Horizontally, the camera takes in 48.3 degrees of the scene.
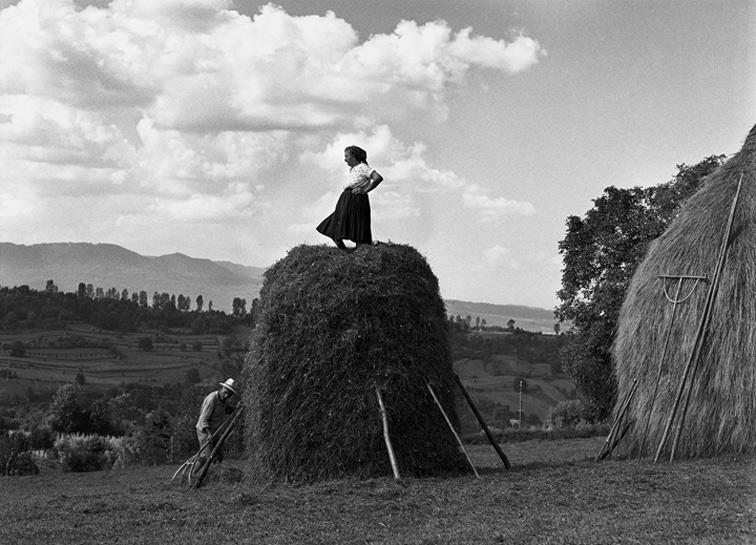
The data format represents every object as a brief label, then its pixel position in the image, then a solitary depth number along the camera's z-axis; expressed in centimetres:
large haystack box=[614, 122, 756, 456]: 1455
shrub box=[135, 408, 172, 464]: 3306
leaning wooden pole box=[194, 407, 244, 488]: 1377
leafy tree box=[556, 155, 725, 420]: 3384
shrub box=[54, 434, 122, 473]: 2975
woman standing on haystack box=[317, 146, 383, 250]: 1445
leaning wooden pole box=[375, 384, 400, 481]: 1262
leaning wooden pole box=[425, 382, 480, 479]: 1328
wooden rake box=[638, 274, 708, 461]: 1555
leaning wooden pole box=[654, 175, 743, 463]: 1439
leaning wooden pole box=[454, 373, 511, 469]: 1412
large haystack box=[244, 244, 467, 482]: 1305
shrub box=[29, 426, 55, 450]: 4006
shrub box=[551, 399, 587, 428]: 4641
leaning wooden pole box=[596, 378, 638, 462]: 1580
